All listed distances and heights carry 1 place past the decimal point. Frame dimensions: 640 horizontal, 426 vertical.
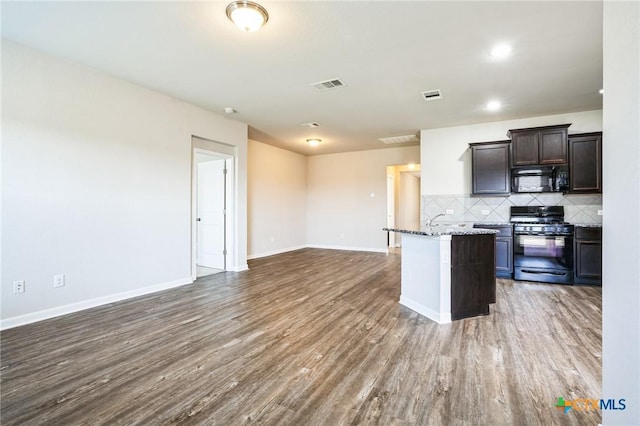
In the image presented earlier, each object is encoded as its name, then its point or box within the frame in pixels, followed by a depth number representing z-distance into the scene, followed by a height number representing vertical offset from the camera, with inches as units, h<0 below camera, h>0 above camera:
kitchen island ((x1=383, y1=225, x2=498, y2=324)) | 121.5 -26.1
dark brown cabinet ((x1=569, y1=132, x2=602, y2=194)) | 183.8 +32.7
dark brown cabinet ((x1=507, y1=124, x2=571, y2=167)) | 189.8 +45.6
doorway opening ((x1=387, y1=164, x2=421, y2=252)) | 348.2 +18.3
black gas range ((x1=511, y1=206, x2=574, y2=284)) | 184.5 -22.3
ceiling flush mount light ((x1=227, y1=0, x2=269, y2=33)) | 94.6 +66.4
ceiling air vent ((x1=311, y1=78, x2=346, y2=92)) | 152.3 +69.2
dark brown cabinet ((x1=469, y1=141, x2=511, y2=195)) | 207.0 +32.9
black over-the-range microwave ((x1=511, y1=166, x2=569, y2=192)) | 197.0 +24.4
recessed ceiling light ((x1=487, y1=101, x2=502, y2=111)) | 181.0 +69.4
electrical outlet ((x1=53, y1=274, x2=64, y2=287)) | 128.4 -30.5
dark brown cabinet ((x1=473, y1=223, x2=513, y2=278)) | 197.3 -24.5
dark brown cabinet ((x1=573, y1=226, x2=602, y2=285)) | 176.2 -25.7
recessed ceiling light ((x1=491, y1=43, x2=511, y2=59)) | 119.2 +68.8
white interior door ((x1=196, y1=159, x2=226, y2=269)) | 226.4 -0.4
